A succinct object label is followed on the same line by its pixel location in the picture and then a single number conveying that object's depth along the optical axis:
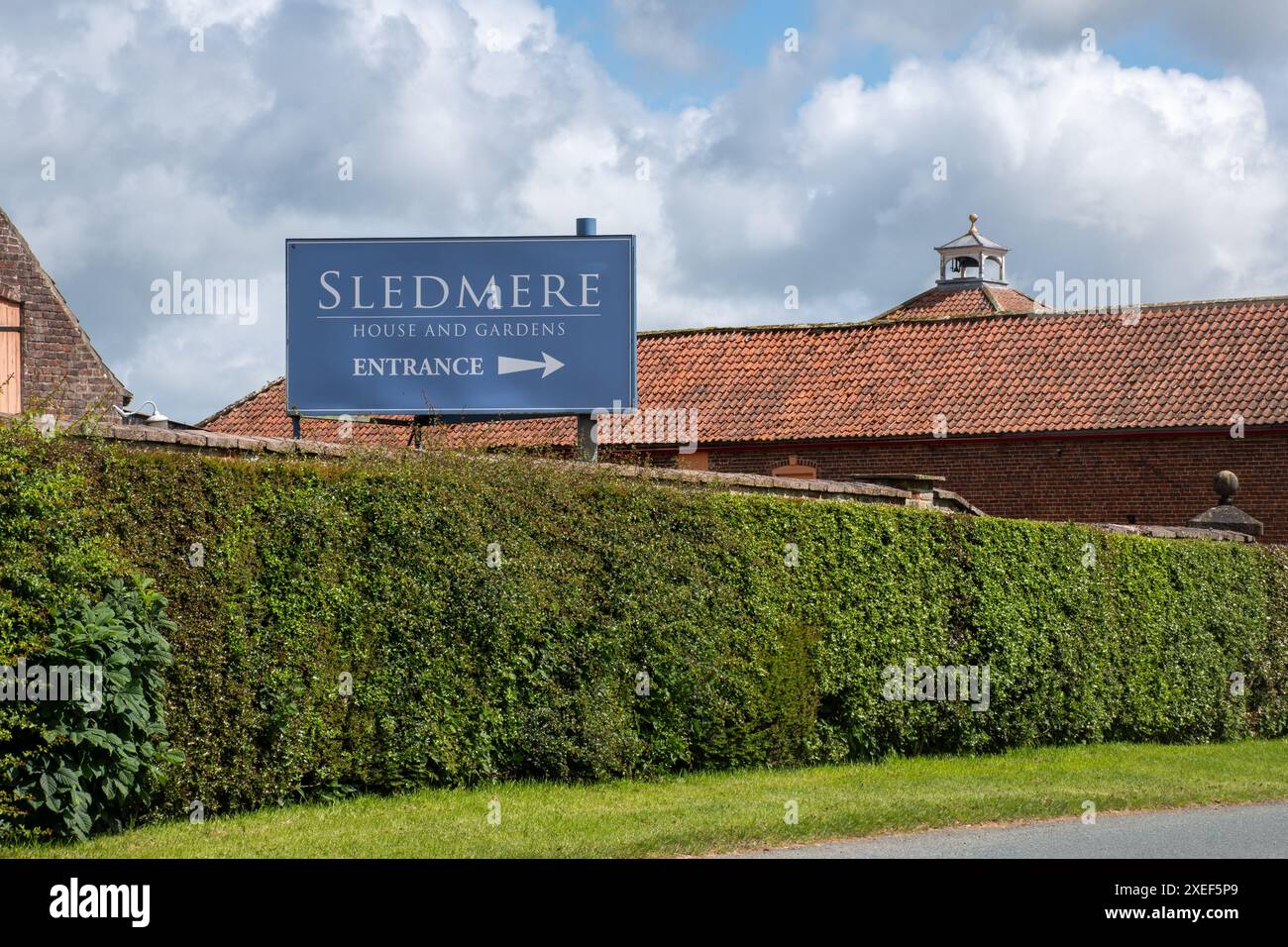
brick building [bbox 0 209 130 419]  23.75
